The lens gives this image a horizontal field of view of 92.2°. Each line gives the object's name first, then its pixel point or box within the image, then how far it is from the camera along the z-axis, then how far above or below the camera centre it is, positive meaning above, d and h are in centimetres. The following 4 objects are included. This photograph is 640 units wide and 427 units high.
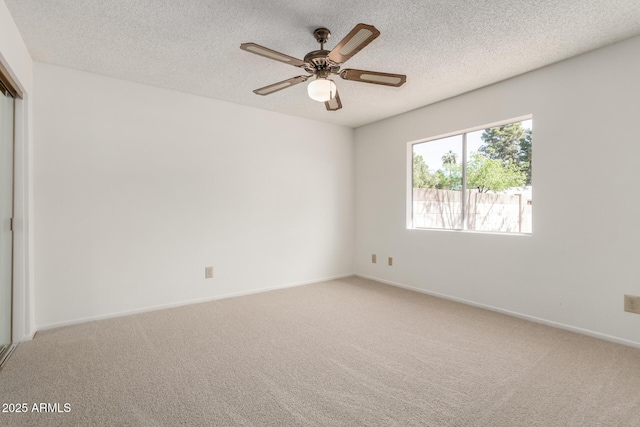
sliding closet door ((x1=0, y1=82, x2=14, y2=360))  224 -2
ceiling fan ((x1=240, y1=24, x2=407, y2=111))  195 +100
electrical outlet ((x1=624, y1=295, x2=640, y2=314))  235 -69
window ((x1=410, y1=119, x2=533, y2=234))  311 +37
